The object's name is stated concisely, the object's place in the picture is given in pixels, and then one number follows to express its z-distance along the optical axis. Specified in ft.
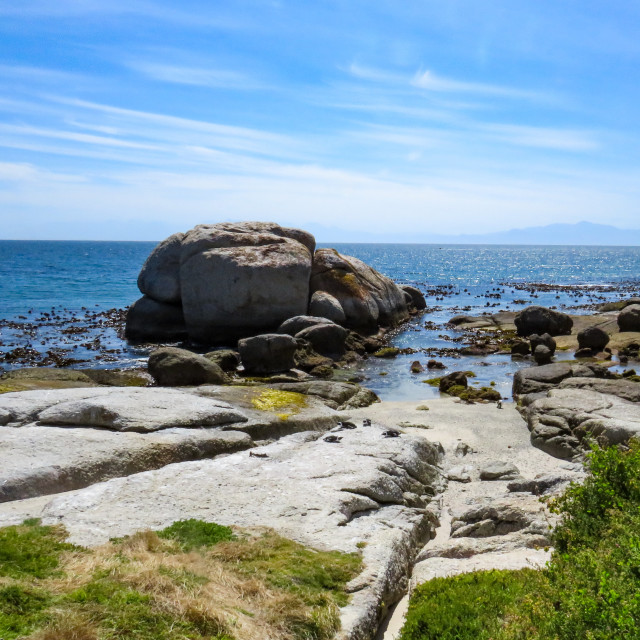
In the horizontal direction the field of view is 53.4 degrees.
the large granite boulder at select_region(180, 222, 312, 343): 123.85
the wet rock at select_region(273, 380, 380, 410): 73.87
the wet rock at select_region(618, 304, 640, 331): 135.95
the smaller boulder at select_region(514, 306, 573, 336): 140.26
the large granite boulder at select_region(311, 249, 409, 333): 136.15
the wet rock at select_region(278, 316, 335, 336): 117.08
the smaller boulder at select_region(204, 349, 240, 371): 100.83
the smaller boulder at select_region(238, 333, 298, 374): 99.60
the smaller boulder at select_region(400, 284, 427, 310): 190.70
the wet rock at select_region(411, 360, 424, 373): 105.60
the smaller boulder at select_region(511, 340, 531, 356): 121.19
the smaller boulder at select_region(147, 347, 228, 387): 84.79
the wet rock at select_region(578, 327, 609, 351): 121.39
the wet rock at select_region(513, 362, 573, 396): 81.25
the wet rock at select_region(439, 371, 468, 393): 89.86
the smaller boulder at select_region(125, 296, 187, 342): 133.08
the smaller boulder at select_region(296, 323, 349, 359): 113.29
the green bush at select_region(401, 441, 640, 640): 18.85
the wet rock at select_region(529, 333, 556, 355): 118.88
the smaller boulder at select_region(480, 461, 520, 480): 47.98
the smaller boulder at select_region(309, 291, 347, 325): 128.67
